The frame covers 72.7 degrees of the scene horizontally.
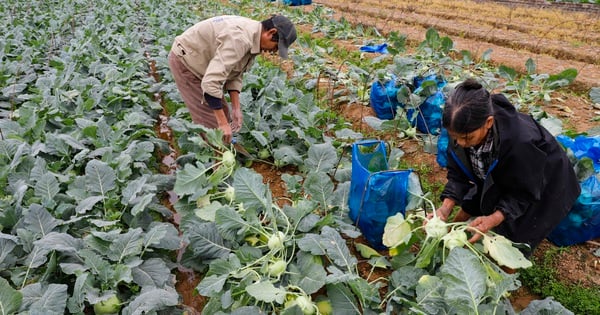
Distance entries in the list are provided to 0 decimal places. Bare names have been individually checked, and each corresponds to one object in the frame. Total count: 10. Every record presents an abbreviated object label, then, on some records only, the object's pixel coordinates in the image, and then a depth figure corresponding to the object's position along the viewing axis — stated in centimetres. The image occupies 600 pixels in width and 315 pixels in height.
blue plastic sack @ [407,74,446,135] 432
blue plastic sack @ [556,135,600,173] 307
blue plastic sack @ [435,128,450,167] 364
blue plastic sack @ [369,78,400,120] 475
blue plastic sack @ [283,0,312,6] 1626
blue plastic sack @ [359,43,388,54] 623
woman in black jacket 197
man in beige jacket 312
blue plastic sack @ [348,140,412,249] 248
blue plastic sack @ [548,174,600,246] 275
